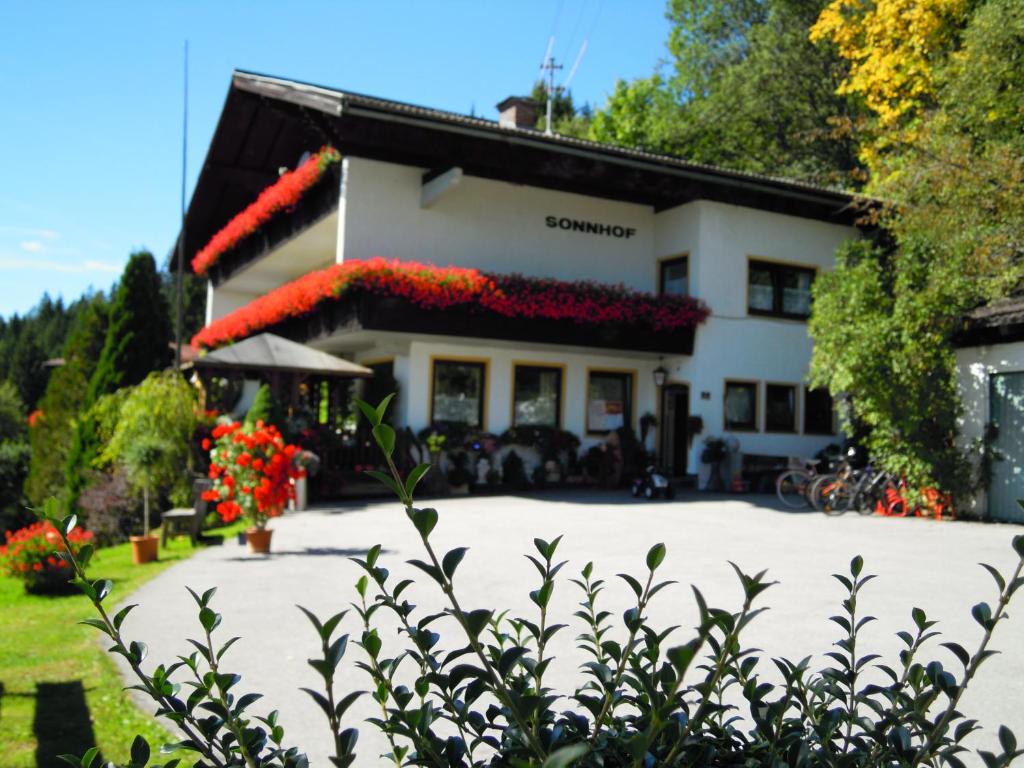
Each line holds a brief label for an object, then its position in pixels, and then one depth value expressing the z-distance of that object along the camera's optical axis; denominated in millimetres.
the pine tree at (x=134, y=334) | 23297
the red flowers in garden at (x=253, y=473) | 9969
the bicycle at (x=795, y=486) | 15305
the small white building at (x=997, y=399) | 12906
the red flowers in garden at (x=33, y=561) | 9898
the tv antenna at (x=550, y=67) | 33075
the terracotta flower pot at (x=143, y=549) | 10461
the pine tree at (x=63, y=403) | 22719
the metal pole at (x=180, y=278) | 19355
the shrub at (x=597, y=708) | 1463
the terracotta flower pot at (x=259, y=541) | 9930
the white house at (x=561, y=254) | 17484
